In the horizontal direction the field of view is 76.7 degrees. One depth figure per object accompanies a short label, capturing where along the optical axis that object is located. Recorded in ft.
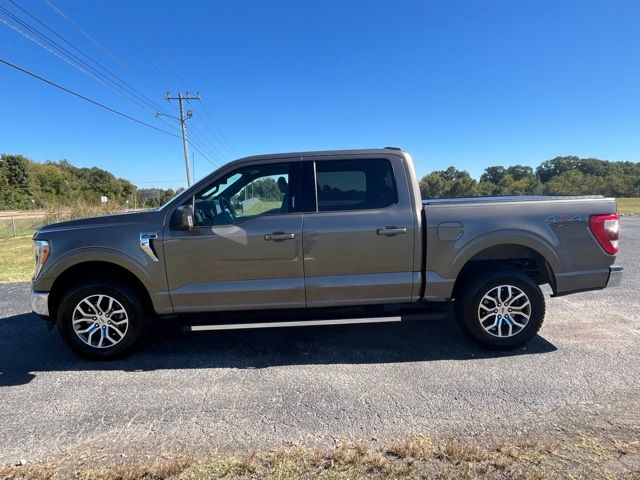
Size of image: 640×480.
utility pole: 123.13
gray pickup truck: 12.77
